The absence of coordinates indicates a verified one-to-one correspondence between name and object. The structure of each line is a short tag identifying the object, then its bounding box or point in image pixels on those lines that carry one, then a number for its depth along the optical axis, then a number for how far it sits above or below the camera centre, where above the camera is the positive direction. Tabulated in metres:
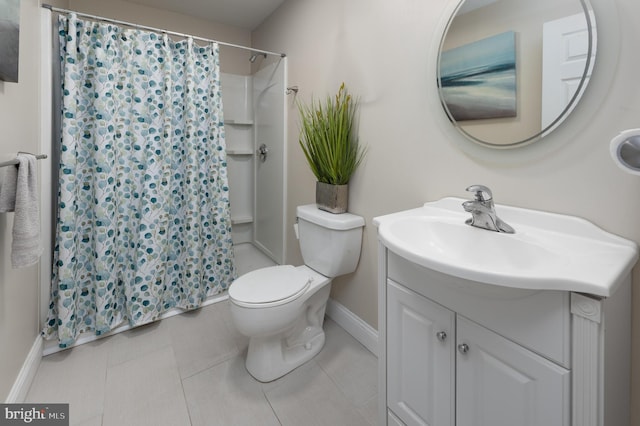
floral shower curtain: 1.66 +0.19
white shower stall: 2.58 +0.56
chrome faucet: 0.98 +0.00
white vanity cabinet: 0.62 -0.37
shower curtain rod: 1.55 +1.08
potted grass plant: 1.69 +0.35
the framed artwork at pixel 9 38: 1.04 +0.63
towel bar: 1.02 +0.17
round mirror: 0.89 +0.50
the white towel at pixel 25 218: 1.08 -0.03
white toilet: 1.40 -0.43
